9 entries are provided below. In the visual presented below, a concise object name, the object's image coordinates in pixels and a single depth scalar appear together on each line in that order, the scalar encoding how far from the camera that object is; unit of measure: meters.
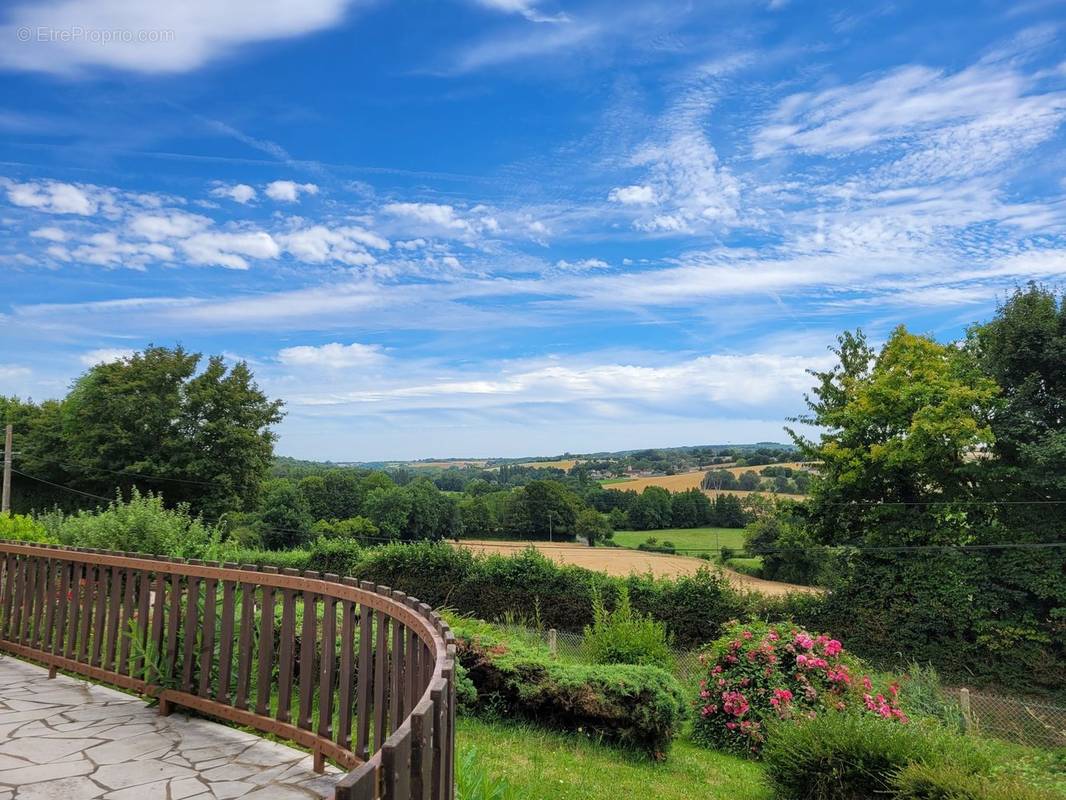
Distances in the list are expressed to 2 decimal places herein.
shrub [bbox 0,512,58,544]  9.78
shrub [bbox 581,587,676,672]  8.96
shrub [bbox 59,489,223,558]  9.14
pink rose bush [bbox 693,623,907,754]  7.80
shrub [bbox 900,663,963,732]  9.80
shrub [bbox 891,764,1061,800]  4.11
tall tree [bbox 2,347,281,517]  30.80
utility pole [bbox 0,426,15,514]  28.23
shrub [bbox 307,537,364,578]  20.00
